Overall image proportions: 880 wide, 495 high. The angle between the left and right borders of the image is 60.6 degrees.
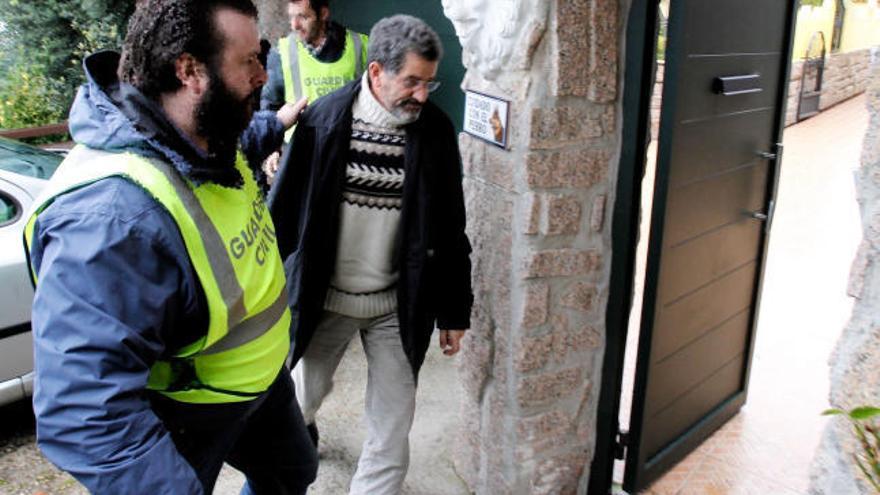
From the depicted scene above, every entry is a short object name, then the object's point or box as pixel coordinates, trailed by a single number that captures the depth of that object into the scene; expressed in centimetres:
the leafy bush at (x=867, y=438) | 131
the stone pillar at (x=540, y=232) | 243
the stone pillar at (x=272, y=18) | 579
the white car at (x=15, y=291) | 357
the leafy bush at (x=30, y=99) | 842
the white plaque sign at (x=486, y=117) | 256
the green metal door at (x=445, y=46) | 416
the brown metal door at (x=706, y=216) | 274
